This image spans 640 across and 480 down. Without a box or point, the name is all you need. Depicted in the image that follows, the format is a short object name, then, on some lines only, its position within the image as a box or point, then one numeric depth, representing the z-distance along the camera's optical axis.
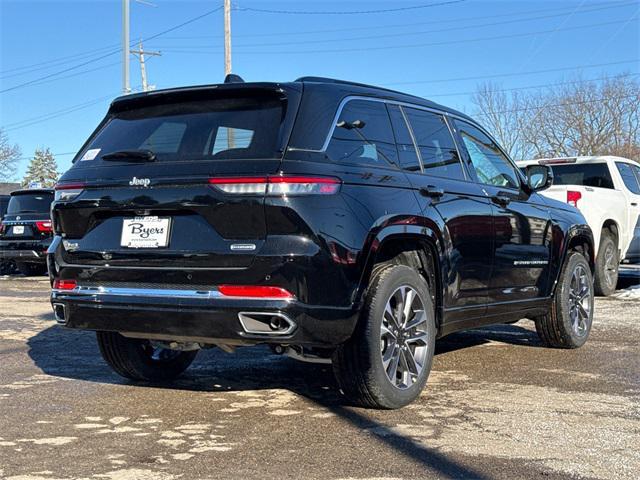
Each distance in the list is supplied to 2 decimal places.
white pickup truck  10.78
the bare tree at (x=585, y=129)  42.69
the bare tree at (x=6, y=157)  70.81
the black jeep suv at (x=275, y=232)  4.11
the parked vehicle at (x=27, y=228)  15.92
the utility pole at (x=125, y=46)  23.55
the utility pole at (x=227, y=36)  26.16
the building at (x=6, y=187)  69.39
